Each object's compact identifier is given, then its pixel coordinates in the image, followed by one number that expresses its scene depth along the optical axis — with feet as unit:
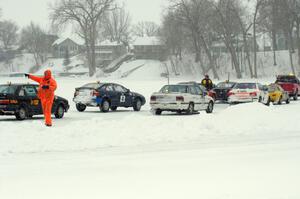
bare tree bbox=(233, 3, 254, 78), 272.92
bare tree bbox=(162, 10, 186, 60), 277.85
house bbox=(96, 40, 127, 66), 462.11
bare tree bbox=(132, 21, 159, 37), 561.02
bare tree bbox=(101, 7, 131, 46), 514.31
